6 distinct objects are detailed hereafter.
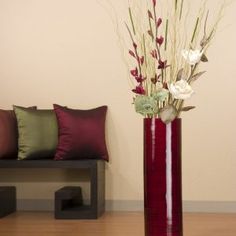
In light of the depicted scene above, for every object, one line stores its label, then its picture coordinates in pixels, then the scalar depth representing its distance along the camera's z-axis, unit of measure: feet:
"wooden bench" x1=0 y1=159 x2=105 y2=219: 12.56
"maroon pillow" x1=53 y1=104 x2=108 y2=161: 13.07
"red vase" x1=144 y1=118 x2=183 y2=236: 7.71
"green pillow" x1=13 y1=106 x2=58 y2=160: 13.12
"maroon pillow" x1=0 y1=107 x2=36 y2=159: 13.05
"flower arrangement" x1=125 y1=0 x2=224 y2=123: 7.64
